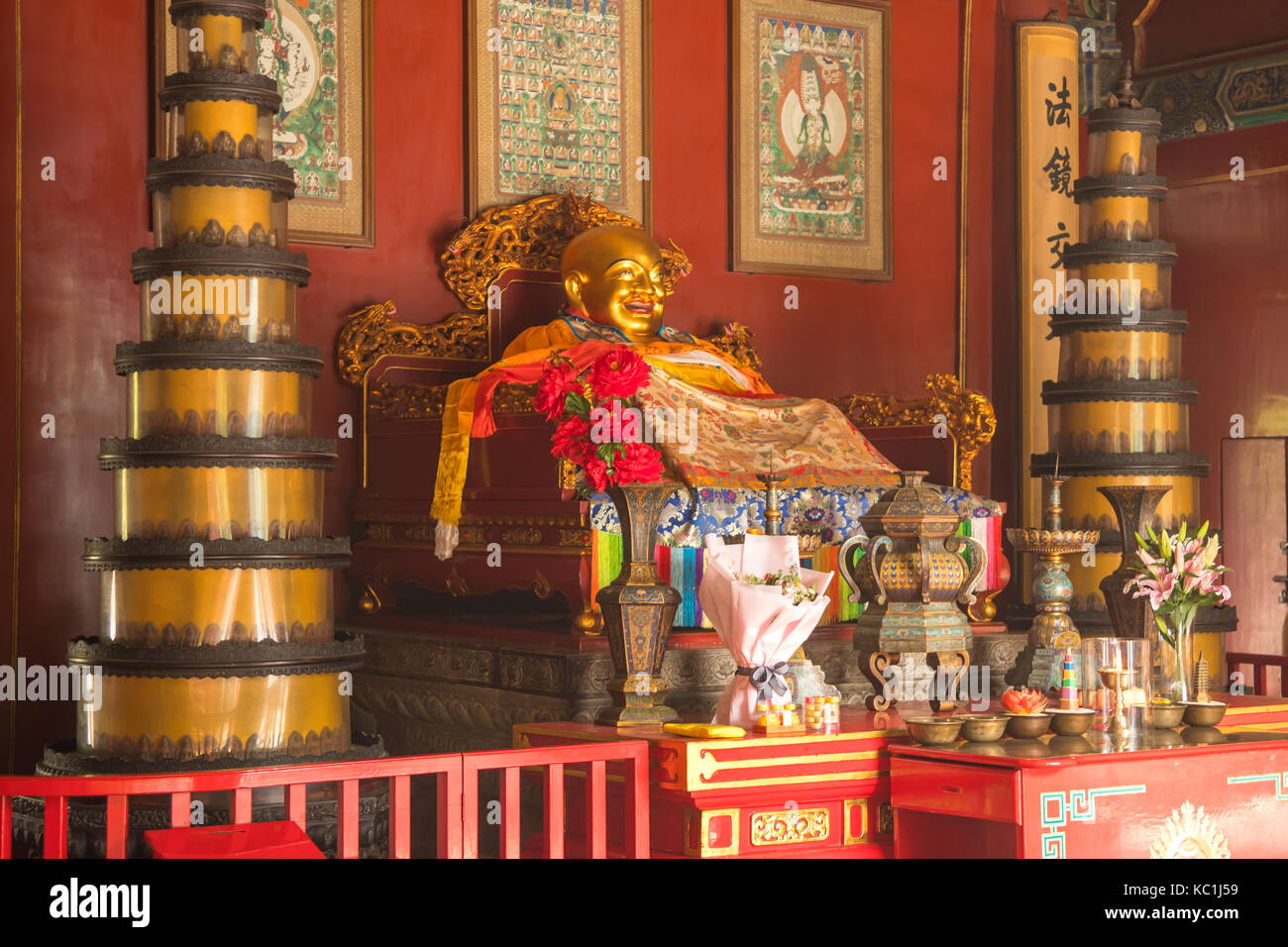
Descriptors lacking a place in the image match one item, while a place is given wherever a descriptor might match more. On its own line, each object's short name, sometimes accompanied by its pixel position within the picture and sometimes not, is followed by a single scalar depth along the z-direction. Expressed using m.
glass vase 4.06
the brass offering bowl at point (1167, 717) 3.81
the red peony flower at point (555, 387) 4.07
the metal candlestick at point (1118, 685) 3.82
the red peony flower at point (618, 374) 3.97
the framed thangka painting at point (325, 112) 6.00
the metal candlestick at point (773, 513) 4.10
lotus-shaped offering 3.63
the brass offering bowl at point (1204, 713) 3.78
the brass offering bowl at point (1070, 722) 3.58
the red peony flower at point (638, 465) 3.96
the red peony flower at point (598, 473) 3.99
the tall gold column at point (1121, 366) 5.66
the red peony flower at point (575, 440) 4.04
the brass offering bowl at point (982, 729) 3.58
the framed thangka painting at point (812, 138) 7.02
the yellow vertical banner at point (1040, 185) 7.38
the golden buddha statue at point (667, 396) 5.12
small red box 2.66
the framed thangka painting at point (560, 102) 6.42
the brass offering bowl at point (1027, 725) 3.56
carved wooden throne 4.91
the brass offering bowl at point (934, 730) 3.58
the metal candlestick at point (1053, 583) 4.50
